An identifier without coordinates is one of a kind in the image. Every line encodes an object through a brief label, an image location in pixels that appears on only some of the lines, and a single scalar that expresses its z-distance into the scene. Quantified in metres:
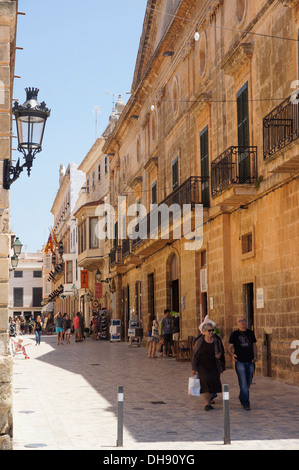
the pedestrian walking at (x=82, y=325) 39.54
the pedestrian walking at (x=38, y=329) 34.23
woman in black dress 11.99
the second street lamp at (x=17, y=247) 26.49
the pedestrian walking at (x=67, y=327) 36.19
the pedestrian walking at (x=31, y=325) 64.88
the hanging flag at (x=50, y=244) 70.06
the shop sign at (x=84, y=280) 50.97
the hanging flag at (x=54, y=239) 67.43
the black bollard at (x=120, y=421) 8.59
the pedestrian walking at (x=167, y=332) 23.28
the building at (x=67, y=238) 61.34
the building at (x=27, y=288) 98.12
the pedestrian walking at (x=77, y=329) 38.47
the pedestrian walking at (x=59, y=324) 35.28
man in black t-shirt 11.84
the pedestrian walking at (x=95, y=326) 41.66
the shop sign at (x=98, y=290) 46.06
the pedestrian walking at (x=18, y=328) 56.61
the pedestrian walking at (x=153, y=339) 24.02
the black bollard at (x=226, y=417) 8.49
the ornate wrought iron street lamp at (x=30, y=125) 10.02
